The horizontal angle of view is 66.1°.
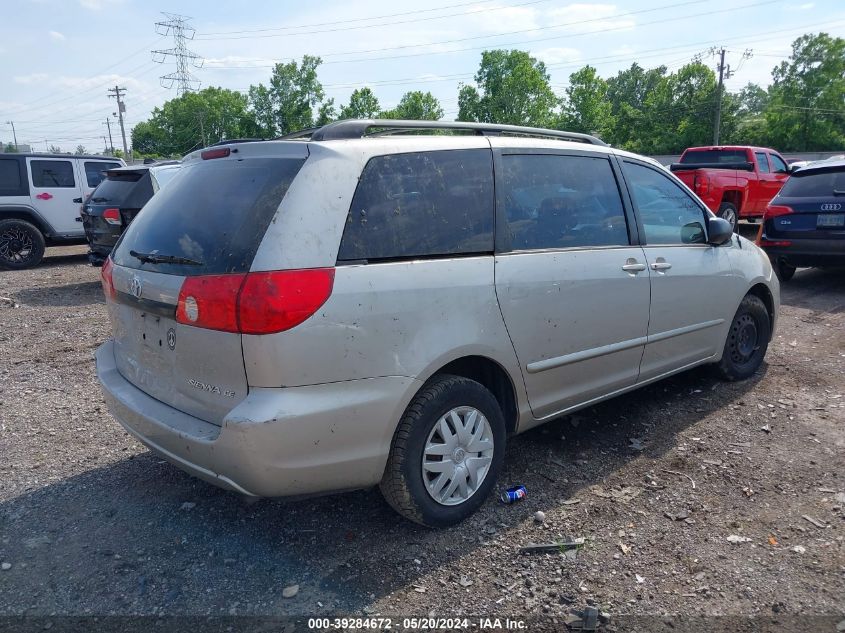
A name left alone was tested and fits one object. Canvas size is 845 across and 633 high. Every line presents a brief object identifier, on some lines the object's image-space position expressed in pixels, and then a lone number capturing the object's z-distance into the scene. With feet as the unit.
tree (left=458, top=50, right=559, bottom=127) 209.77
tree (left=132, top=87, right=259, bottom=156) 280.51
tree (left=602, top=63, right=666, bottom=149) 317.63
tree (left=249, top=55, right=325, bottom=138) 248.32
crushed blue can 11.00
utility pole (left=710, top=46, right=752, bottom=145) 184.18
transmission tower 265.34
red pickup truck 42.57
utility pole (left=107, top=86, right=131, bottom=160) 238.11
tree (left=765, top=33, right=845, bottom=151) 192.44
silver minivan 8.30
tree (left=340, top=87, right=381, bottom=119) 241.96
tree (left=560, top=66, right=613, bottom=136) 214.07
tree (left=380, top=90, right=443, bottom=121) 233.14
